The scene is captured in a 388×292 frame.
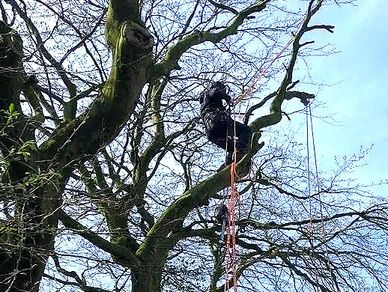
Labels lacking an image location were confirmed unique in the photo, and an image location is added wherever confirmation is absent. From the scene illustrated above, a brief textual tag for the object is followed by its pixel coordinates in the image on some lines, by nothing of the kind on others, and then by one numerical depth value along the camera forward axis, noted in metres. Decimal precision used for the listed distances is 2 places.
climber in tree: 5.02
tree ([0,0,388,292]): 3.98
